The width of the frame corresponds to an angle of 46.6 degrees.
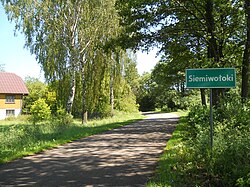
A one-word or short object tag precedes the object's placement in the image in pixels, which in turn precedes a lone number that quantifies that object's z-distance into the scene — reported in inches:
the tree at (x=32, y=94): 2301.9
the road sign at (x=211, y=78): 259.5
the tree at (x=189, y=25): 641.0
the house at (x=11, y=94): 2001.7
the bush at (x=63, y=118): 813.9
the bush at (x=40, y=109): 1171.9
